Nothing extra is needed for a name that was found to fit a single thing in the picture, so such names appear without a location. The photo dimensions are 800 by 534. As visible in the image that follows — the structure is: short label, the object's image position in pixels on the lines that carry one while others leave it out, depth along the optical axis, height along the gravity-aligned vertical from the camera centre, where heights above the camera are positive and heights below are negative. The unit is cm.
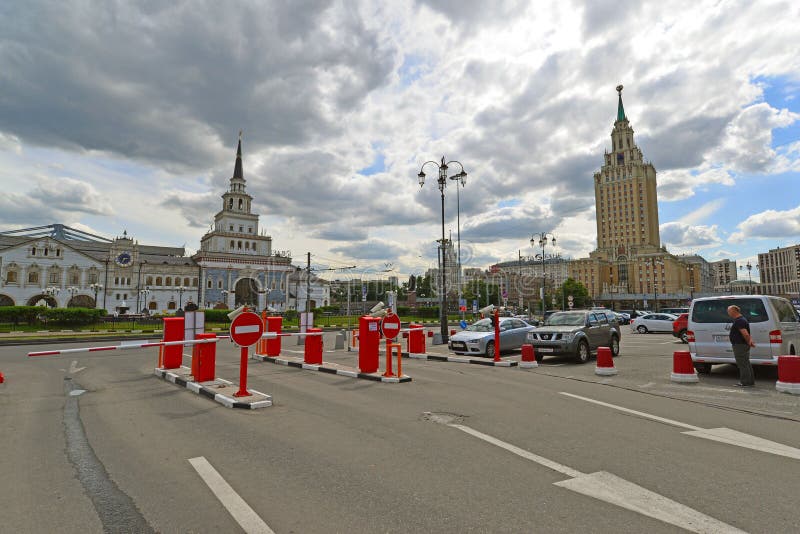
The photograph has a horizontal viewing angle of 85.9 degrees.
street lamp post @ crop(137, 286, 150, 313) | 8262 +249
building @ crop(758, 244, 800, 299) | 12681 +1069
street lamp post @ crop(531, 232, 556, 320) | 4600 +703
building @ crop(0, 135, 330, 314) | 7550 +682
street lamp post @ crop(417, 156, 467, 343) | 2181 +595
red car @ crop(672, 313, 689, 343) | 2134 -109
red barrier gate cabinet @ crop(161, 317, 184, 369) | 1152 -112
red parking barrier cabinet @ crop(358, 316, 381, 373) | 1105 -102
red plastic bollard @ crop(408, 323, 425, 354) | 1664 -143
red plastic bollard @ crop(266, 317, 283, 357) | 1516 -133
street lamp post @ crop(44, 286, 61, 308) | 7304 +260
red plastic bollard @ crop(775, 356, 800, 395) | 870 -144
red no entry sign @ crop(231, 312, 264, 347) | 814 -45
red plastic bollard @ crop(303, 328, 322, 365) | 1294 -136
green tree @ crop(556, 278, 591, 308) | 10444 +310
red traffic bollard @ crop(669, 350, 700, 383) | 1016 -153
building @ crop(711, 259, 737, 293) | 17362 +1336
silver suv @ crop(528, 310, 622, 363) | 1383 -100
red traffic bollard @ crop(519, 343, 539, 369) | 1270 -157
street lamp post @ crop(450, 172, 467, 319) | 2425 +733
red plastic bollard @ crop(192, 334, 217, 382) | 972 -127
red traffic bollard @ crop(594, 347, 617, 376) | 1118 -152
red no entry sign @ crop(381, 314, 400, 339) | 1063 -51
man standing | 921 -86
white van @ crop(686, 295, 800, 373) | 1003 -57
